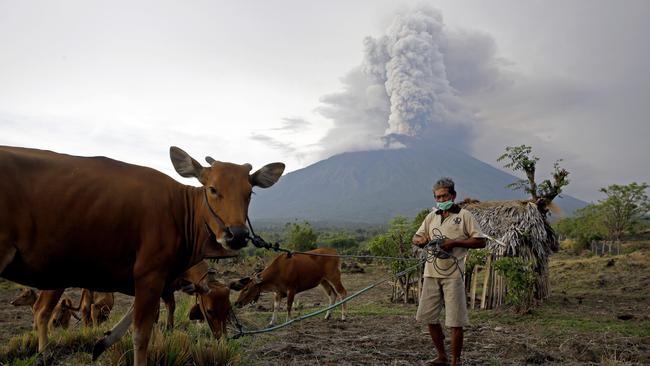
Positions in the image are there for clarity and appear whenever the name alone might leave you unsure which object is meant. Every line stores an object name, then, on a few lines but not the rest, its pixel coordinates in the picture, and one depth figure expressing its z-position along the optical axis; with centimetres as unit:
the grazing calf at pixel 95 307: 811
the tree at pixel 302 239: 3544
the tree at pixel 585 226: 3916
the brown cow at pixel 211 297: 613
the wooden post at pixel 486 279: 1319
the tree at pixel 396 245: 1628
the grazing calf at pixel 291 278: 1080
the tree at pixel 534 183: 1395
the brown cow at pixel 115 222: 329
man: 501
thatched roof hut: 1387
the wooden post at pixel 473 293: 1331
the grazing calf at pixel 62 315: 835
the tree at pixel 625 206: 3684
